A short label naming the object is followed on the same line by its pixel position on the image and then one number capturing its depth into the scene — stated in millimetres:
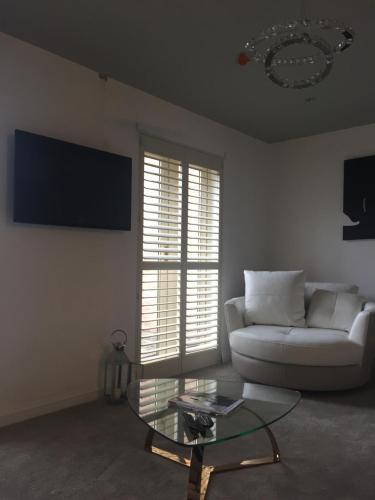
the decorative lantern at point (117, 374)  2982
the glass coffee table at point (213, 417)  1755
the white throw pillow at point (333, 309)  3498
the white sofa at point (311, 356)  3117
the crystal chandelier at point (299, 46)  1890
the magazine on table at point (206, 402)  2021
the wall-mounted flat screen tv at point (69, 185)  2586
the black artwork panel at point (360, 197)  4008
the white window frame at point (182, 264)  3371
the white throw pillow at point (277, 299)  3703
